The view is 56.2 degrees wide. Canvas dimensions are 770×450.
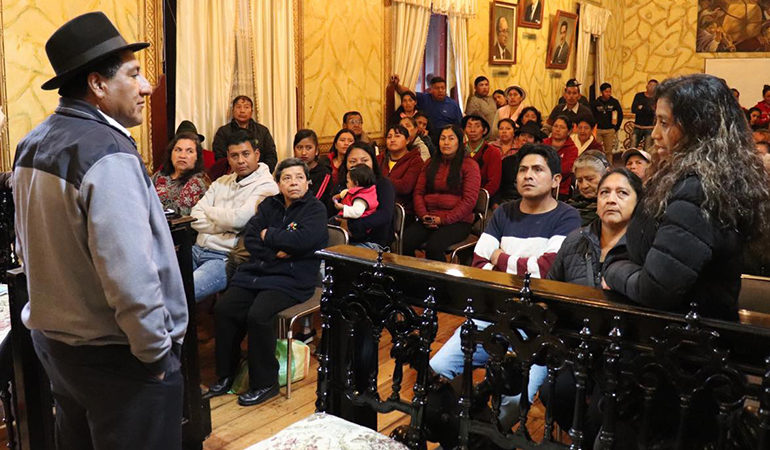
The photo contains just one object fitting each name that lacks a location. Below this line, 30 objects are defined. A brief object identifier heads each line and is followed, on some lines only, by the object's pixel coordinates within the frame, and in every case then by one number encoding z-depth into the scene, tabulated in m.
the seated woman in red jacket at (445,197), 5.20
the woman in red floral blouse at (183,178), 4.45
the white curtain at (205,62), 6.02
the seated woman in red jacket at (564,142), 6.38
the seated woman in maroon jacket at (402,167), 5.72
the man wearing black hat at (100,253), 1.70
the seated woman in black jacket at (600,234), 2.64
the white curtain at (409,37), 8.25
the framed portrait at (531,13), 10.88
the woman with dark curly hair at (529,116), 8.48
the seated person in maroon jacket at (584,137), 6.93
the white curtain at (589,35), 12.88
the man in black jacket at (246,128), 6.07
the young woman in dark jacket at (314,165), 5.33
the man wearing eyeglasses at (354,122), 6.98
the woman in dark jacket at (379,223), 4.56
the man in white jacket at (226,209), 4.06
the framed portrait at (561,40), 11.97
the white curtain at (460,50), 9.38
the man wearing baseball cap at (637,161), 4.37
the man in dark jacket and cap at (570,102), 10.05
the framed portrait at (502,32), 10.23
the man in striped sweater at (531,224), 3.17
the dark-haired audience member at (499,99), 10.11
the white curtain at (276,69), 6.63
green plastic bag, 3.67
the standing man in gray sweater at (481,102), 9.66
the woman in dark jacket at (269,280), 3.54
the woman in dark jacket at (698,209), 1.60
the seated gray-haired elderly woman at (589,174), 3.98
